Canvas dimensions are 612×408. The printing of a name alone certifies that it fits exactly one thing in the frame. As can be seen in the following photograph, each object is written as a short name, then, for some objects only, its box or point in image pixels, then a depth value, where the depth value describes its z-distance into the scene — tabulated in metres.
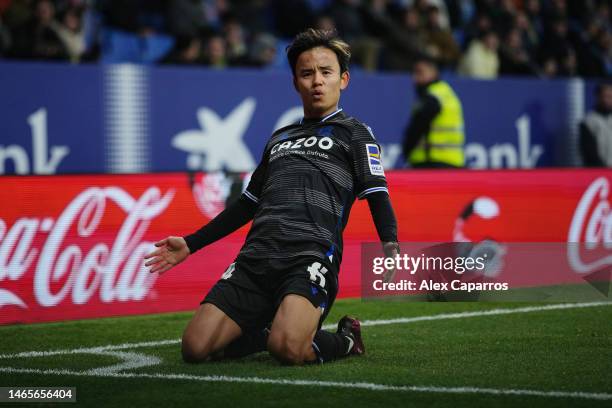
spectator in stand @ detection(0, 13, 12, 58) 12.95
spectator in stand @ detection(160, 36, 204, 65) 14.21
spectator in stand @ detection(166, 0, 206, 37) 14.74
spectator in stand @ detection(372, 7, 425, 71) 17.12
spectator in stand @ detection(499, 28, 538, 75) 18.56
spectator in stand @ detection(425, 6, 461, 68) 17.64
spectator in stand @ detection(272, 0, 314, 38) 16.41
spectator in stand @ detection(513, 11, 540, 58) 19.69
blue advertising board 12.55
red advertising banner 8.34
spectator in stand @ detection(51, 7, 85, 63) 13.39
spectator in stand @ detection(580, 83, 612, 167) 16.34
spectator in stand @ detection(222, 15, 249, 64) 14.90
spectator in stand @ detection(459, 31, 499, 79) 17.69
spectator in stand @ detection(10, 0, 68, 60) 12.94
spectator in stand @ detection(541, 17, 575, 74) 19.66
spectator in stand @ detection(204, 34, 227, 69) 14.45
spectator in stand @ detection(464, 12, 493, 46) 18.22
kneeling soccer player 6.24
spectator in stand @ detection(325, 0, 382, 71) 16.75
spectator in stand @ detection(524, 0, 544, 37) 20.55
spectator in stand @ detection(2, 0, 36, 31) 13.10
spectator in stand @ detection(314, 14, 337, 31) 15.65
